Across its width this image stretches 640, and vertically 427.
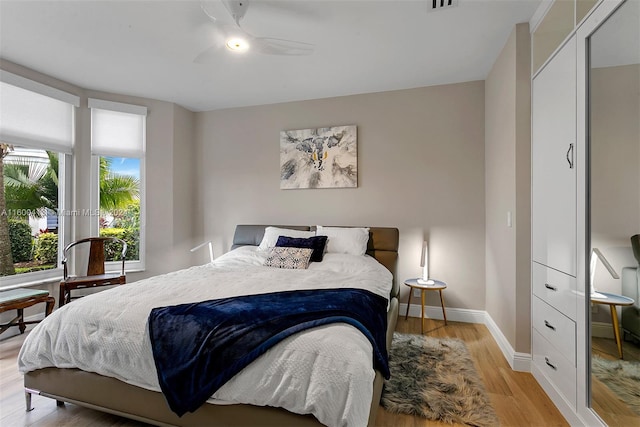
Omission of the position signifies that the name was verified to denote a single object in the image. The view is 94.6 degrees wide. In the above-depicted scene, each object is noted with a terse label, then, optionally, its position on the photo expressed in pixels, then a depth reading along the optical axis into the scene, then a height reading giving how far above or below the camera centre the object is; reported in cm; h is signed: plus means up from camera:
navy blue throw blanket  137 -59
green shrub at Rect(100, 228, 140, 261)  382 -40
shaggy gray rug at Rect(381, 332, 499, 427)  178 -119
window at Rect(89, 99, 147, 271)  372 +53
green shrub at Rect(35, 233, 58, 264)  332 -39
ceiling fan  196 +140
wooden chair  300 -69
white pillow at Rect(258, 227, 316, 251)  335 -24
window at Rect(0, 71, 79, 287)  303 +42
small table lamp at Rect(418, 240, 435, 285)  318 -60
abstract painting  366 +72
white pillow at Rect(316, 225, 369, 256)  317 -29
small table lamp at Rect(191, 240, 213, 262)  395 -49
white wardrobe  164 +6
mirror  130 +1
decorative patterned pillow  282 -43
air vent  206 +149
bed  126 -77
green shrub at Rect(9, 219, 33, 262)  314 -29
